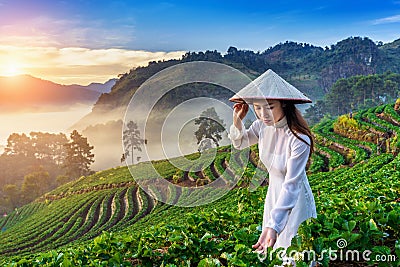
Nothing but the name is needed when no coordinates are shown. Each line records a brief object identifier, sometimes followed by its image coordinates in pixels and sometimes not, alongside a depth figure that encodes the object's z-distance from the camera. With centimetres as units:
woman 252
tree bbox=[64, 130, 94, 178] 5391
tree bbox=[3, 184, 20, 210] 5016
